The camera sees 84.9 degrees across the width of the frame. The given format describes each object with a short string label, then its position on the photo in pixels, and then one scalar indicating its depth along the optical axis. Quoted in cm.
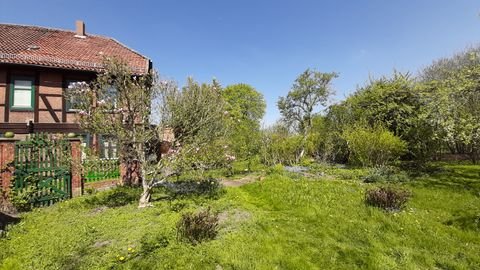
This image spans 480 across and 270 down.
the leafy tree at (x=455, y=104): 939
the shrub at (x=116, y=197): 799
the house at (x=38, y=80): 1312
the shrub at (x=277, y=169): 1373
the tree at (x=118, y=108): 709
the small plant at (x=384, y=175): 1109
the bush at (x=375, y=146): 1292
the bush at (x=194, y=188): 909
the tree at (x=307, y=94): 3222
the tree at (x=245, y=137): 1398
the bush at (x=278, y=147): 1748
